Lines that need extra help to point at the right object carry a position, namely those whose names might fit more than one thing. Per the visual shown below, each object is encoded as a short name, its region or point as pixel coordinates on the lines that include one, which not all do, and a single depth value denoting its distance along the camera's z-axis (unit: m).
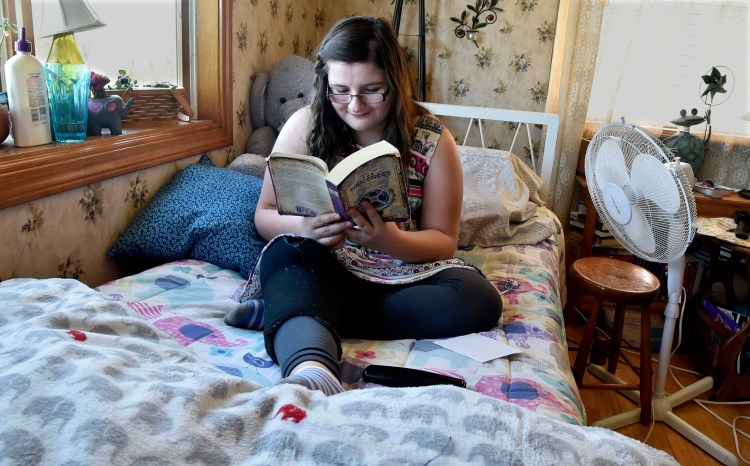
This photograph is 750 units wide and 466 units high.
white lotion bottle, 1.25
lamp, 1.36
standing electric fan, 1.42
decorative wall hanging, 2.49
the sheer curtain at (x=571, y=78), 2.35
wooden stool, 1.65
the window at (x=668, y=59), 2.29
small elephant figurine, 1.50
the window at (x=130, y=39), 1.45
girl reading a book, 1.17
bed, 0.69
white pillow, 1.91
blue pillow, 1.50
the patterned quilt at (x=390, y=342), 1.06
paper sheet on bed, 1.15
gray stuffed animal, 2.16
